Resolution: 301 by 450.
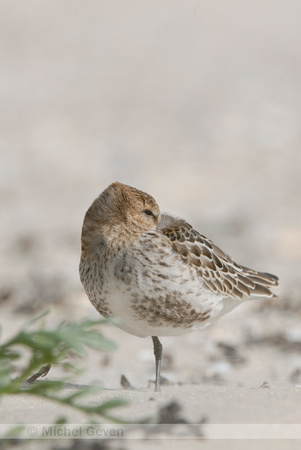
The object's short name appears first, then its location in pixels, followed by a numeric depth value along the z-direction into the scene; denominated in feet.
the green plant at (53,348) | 23.07
